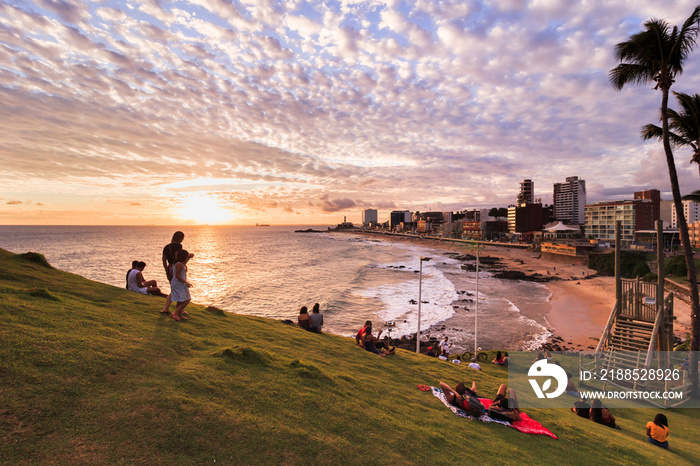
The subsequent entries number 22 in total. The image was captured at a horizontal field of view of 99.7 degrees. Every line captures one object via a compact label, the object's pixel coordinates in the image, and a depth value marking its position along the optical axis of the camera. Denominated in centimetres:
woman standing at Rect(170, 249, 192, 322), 826
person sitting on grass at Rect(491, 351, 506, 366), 1587
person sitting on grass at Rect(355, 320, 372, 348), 1225
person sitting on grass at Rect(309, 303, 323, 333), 1259
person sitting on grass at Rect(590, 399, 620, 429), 924
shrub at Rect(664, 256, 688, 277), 4045
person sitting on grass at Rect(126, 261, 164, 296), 1112
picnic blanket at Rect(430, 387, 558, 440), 723
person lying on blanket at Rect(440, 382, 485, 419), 738
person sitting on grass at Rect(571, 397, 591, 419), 973
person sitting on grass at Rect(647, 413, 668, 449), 821
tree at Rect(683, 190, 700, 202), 1231
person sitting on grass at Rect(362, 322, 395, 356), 1166
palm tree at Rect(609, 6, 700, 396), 1153
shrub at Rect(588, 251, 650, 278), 4588
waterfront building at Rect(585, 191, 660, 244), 10388
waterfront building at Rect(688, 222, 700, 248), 8694
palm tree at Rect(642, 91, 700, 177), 1166
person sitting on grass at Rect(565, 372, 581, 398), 1195
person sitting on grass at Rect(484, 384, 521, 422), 741
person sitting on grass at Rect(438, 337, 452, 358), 1767
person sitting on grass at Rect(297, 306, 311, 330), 1272
